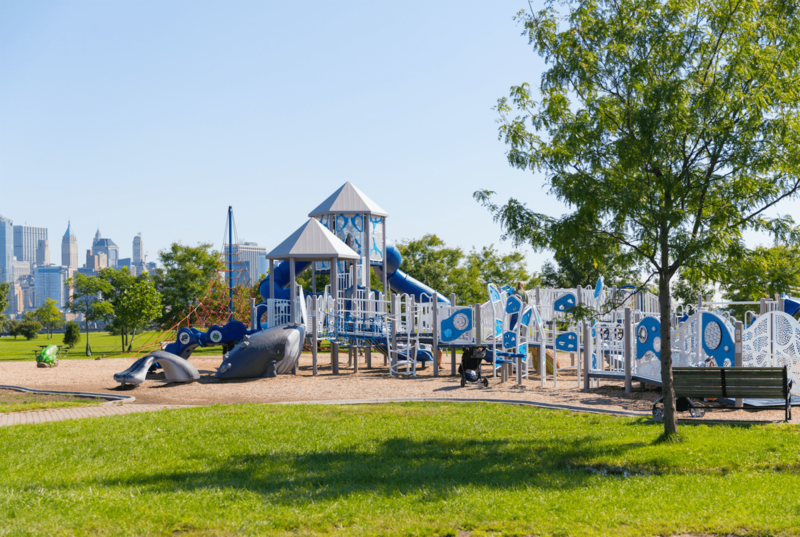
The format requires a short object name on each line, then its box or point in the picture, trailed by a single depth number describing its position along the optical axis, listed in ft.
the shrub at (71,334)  138.00
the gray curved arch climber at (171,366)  55.83
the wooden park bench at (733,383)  31.12
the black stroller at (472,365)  50.79
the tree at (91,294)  131.64
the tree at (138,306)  106.93
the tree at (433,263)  137.59
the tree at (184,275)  143.33
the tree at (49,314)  265.24
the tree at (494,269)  143.03
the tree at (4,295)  146.82
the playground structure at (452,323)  38.40
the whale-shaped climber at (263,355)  58.65
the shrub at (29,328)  264.72
